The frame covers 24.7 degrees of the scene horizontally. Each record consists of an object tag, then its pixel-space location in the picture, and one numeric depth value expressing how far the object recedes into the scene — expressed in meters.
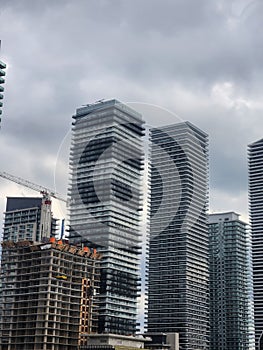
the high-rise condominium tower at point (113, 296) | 187.88
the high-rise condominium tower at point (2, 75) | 156.12
